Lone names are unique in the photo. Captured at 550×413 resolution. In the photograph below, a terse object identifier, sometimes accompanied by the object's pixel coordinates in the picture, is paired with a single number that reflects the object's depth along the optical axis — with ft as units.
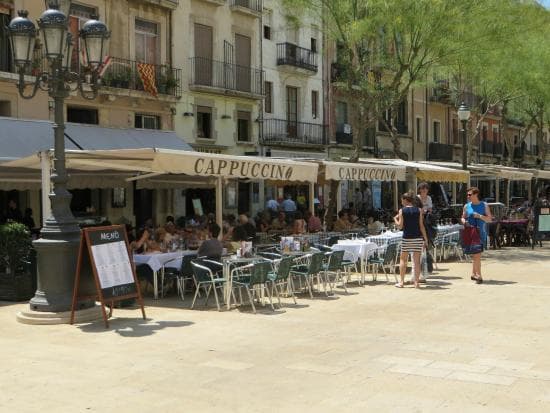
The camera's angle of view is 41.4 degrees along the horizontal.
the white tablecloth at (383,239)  48.85
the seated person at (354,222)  63.53
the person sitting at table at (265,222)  63.52
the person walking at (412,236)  41.63
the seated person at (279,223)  63.09
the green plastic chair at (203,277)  35.01
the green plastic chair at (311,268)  38.24
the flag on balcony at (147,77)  75.97
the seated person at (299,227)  53.16
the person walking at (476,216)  43.34
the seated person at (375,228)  56.54
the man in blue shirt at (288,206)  81.30
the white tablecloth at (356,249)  44.62
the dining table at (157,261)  38.58
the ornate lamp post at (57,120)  31.19
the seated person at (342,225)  59.63
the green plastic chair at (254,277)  33.78
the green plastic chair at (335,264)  39.86
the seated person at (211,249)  37.55
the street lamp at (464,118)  69.51
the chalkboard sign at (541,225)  67.97
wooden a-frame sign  30.50
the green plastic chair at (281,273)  35.48
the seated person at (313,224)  57.21
